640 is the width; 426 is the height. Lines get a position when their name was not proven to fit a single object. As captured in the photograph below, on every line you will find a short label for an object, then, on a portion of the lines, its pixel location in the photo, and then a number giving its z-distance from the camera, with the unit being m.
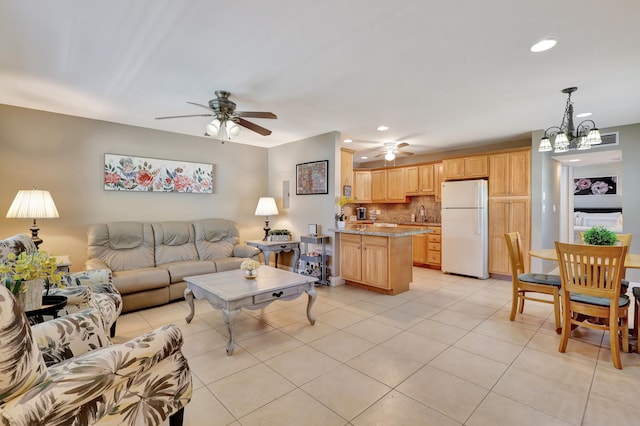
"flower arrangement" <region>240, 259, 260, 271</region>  3.17
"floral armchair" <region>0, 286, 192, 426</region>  0.99
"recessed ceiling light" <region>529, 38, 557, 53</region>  2.21
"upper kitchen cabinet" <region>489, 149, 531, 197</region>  4.91
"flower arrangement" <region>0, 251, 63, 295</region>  1.64
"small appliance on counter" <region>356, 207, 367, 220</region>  7.49
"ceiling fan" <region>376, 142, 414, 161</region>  5.25
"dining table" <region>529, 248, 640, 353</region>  2.48
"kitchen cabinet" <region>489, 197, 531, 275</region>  4.93
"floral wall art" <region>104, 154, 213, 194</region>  4.30
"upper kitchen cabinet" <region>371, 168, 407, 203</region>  6.80
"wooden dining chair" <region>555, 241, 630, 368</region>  2.34
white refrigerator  5.18
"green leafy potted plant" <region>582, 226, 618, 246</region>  2.79
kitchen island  4.26
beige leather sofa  3.61
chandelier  3.06
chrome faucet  6.79
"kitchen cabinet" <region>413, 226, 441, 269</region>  6.03
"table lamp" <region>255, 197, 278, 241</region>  5.27
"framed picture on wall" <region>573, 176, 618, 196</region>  7.93
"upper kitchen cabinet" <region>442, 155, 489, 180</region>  5.36
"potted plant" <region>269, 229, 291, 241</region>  5.20
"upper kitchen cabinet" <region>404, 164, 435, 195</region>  6.31
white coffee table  2.59
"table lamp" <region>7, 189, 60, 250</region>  3.18
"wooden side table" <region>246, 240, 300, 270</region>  4.89
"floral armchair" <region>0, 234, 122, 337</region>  2.26
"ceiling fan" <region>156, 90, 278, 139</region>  3.17
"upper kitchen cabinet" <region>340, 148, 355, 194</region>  5.29
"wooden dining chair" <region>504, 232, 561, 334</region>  3.00
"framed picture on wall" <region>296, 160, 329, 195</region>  4.95
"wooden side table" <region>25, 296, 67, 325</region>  1.93
